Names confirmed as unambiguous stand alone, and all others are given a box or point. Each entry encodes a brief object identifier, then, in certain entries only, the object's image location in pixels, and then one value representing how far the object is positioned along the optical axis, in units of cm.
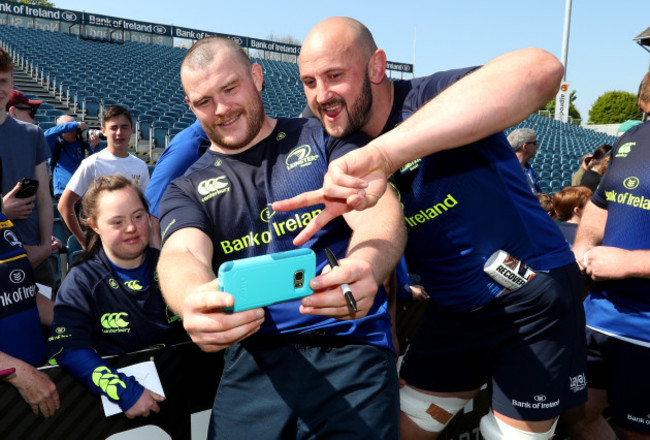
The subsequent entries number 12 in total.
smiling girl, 180
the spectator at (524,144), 584
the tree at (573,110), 5098
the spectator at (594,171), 541
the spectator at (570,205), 360
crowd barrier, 169
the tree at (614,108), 4375
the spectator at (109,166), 444
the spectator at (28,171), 321
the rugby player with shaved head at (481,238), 170
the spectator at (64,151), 557
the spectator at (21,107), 457
